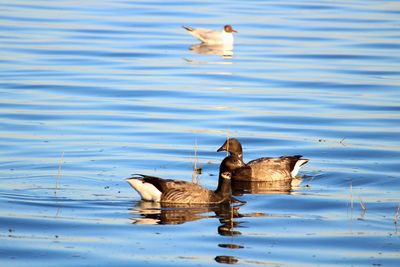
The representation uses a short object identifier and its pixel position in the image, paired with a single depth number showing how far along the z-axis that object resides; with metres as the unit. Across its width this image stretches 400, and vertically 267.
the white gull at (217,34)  36.81
